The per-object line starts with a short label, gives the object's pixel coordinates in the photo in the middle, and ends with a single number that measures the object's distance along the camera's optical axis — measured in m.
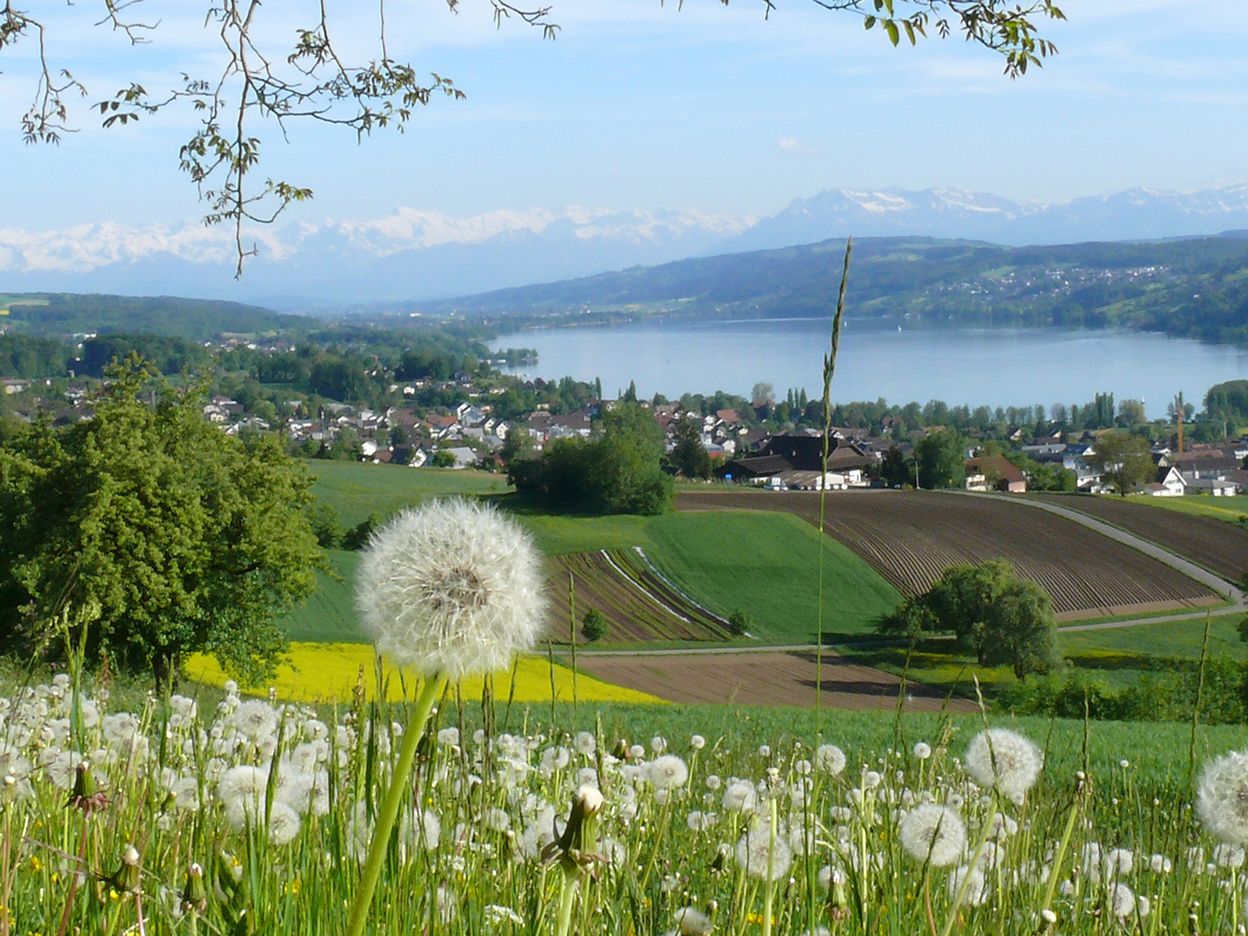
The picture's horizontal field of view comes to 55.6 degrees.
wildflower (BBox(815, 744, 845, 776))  3.38
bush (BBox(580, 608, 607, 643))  54.06
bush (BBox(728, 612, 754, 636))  57.78
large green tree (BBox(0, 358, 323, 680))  27.80
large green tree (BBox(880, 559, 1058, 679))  49.16
